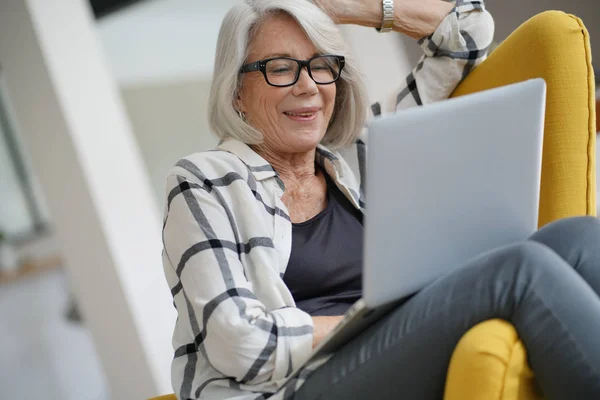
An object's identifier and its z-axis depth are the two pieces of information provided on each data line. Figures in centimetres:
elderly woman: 176
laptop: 172
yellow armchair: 200
